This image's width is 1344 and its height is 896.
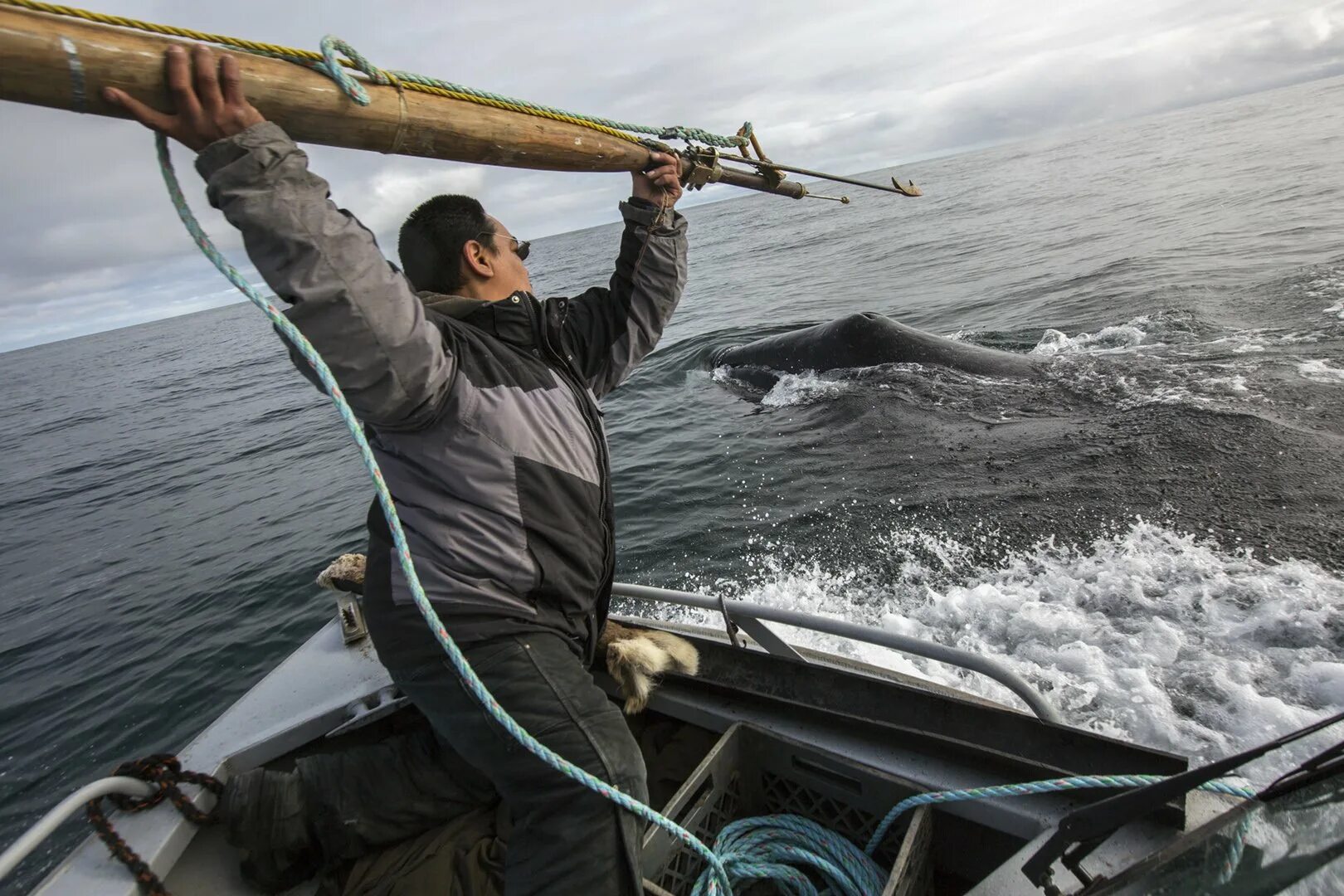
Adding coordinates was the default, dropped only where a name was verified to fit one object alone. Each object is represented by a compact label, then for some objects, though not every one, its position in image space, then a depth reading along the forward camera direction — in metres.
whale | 10.88
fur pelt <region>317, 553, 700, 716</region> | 3.07
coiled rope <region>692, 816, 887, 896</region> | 2.59
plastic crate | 2.61
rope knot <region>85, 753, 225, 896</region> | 2.62
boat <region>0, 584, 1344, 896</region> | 2.34
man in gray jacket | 1.76
